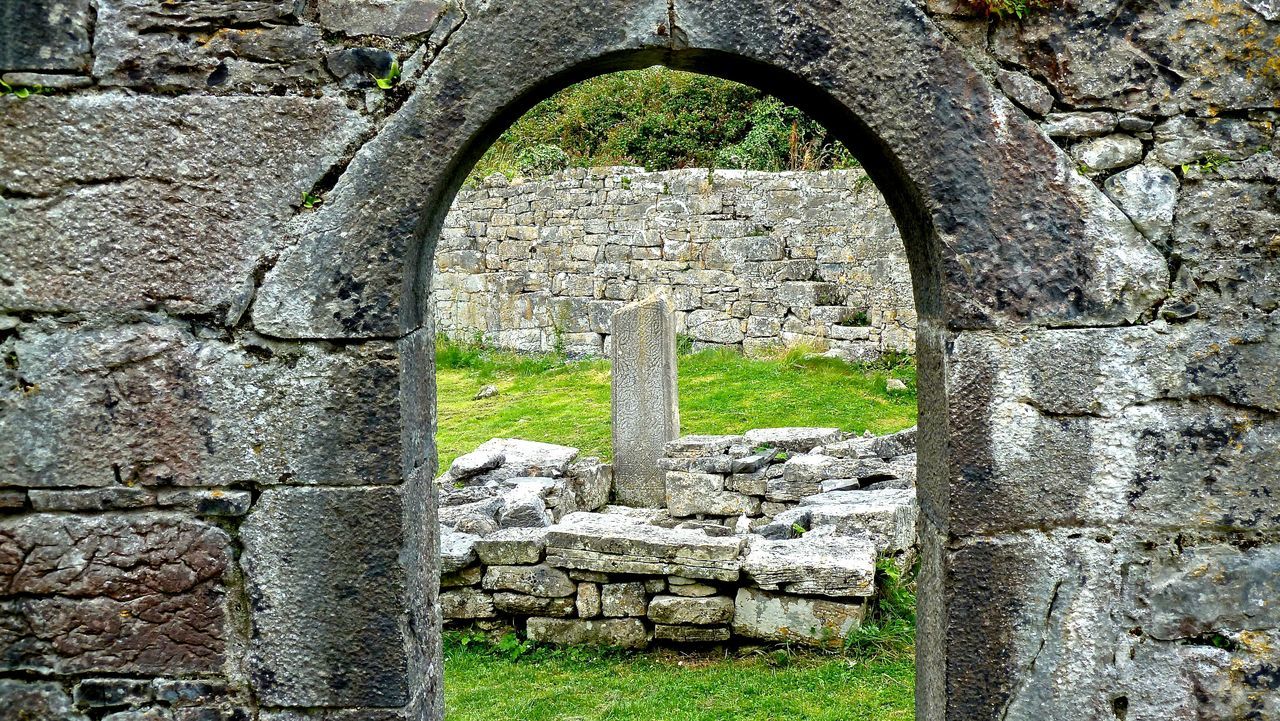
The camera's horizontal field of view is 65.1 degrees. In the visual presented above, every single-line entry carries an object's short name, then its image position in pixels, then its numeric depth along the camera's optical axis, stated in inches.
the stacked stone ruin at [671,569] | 227.3
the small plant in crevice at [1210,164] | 107.9
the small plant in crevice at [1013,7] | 106.7
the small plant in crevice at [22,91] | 108.7
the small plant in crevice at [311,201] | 110.0
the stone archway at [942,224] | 107.2
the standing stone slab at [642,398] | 368.2
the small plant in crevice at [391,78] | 109.1
